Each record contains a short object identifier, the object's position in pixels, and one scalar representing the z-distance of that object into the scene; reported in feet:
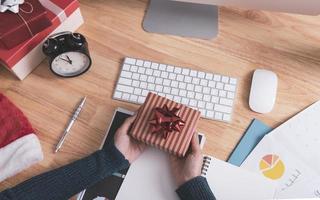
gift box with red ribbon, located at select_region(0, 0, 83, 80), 2.59
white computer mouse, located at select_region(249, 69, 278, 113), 2.66
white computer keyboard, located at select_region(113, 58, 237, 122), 2.66
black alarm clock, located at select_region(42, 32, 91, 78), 2.68
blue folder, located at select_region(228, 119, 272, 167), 2.51
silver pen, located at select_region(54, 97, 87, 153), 2.55
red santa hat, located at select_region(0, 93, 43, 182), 2.44
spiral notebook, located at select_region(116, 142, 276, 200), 2.39
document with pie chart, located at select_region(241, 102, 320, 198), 2.43
